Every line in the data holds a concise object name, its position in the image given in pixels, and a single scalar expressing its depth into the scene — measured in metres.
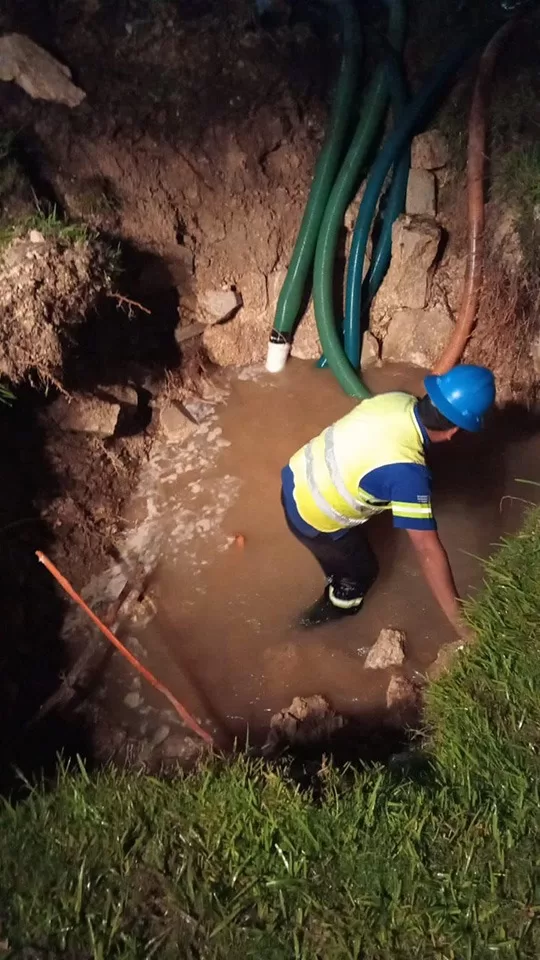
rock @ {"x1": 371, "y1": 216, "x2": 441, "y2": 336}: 4.72
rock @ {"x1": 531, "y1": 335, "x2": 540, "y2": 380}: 4.50
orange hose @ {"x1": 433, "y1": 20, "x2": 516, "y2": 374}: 4.46
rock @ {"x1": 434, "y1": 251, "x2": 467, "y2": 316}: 4.84
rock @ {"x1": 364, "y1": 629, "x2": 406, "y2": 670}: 3.39
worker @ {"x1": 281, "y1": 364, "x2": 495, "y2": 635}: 2.75
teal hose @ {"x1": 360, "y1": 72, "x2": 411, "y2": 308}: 4.74
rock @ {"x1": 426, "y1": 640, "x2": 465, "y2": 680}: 2.89
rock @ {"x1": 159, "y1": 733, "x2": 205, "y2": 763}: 3.17
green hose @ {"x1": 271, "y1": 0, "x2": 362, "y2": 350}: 4.70
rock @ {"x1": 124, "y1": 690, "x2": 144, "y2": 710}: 3.40
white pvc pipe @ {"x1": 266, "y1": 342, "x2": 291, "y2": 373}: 4.93
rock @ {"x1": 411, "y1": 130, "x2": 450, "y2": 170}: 4.77
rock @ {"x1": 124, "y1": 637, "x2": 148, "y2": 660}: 3.58
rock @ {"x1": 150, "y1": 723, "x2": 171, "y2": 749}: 3.24
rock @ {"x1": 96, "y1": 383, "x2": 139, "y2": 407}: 4.30
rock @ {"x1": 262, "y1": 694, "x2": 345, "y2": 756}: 3.09
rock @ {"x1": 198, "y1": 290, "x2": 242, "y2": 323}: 4.91
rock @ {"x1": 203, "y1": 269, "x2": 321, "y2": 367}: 5.03
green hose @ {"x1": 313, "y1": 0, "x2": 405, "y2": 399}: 4.69
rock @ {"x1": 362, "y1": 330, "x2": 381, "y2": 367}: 5.02
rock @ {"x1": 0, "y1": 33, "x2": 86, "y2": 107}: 4.38
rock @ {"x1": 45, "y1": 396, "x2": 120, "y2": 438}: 4.04
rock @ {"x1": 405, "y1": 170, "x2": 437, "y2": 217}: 4.86
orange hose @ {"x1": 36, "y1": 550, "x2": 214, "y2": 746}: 3.15
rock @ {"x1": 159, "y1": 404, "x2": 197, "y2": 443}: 4.64
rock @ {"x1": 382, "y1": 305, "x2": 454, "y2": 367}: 4.84
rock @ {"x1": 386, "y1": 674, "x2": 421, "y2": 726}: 3.16
